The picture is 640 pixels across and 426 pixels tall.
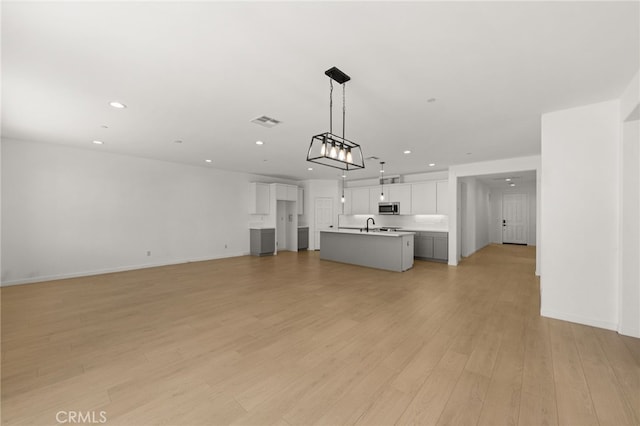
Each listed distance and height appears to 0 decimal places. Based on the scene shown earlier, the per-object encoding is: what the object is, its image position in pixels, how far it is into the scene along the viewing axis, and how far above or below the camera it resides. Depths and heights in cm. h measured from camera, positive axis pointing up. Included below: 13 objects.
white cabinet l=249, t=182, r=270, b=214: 895 +57
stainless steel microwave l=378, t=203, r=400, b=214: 873 +25
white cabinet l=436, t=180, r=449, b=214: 782 +61
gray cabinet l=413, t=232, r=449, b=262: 762 -92
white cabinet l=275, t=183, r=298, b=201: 946 +83
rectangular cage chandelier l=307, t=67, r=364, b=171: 255 +85
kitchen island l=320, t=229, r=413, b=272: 636 -91
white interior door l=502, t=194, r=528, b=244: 1198 -10
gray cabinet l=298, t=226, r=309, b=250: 1027 -93
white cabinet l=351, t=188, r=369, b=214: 965 +56
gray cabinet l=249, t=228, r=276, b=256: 883 -97
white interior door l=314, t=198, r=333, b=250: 1027 +2
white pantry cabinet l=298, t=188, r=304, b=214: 1046 +55
